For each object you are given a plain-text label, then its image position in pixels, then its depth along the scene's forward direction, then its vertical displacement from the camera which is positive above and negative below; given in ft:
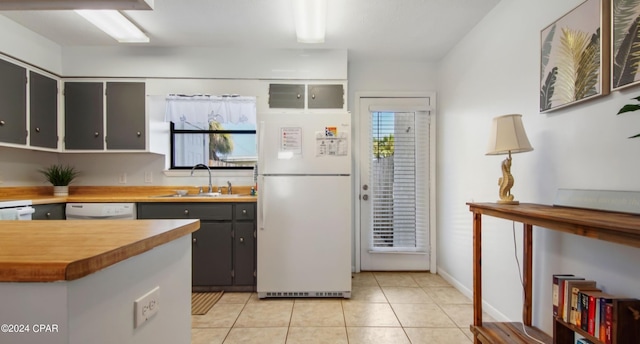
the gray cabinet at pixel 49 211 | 8.52 -1.24
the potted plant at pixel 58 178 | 10.44 -0.27
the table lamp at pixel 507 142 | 5.66 +0.59
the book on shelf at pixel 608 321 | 3.86 -1.99
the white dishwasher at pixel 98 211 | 9.20 -1.27
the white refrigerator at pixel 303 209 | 8.95 -1.17
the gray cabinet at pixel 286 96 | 10.41 +2.67
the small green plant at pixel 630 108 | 3.05 +0.67
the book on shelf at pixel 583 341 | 4.42 -2.58
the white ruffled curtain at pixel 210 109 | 11.01 +2.36
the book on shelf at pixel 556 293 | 4.80 -2.04
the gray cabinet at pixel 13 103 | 8.46 +2.02
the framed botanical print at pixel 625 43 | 4.17 +1.89
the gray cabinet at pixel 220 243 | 9.45 -2.34
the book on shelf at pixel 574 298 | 4.42 -1.95
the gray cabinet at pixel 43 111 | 9.30 +1.98
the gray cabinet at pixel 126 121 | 10.34 +1.90
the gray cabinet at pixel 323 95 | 10.38 +2.70
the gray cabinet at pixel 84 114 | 10.29 +2.00
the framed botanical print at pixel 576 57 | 4.66 +2.04
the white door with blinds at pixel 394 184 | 11.54 -0.51
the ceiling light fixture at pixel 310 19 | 7.34 +4.15
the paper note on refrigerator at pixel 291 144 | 8.95 +0.83
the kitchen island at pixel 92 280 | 1.94 -0.86
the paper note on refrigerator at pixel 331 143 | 8.98 +0.87
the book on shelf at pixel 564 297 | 4.59 -2.01
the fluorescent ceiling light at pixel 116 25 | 7.83 +4.21
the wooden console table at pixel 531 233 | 3.30 -0.78
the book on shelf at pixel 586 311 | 4.15 -2.02
